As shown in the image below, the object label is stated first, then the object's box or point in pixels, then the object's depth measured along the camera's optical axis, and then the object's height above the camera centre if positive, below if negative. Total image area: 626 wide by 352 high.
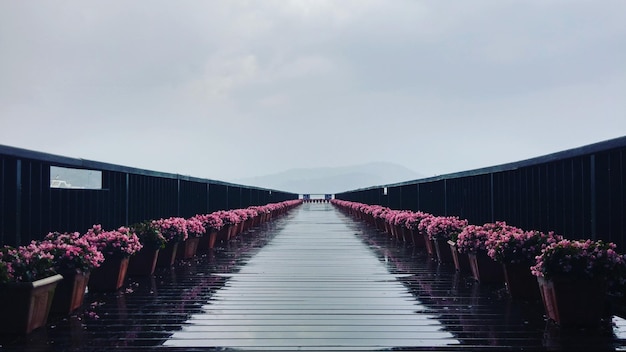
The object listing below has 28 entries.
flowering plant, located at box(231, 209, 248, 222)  17.02 -0.37
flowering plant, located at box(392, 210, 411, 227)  13.98 -0.44
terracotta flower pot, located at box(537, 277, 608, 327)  5.26 -0.90
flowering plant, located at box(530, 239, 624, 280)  5.17 -0.54
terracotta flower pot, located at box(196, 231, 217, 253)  12.32 -0.84
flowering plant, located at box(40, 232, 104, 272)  5.95 -0.51
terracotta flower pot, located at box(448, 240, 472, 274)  8.84 -0.91
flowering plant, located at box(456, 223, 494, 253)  7.67 -0.51
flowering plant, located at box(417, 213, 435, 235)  11.37 -0.46
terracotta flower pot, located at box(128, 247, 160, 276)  8.62 -0.86
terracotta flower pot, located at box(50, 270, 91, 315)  5.91 -0.89
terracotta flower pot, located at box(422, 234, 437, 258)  11.29 -0.89
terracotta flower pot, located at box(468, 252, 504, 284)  7.79 -0.92
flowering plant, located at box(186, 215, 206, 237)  10.66 -0.47
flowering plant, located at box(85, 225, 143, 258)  7.20 -0.49
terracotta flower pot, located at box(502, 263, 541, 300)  6.57 -0.91
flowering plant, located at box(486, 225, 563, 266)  6.37 -0.51
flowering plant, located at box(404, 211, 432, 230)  12.74 -0.43
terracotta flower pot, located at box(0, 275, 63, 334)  5.02 -0.85
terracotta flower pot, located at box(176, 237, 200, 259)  10.65 -0.83
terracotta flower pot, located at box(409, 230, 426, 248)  13.12 -0.87
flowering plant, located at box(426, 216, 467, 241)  9.68 -0.46
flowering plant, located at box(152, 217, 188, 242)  9.36 -0.43
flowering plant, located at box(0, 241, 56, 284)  5.08 -0.53
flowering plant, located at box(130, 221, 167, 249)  8.59 -0.48
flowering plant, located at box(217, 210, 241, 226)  14.40 -0.39
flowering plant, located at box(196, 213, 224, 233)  12.59 -0.44
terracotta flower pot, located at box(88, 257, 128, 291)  7.26 -0.88
